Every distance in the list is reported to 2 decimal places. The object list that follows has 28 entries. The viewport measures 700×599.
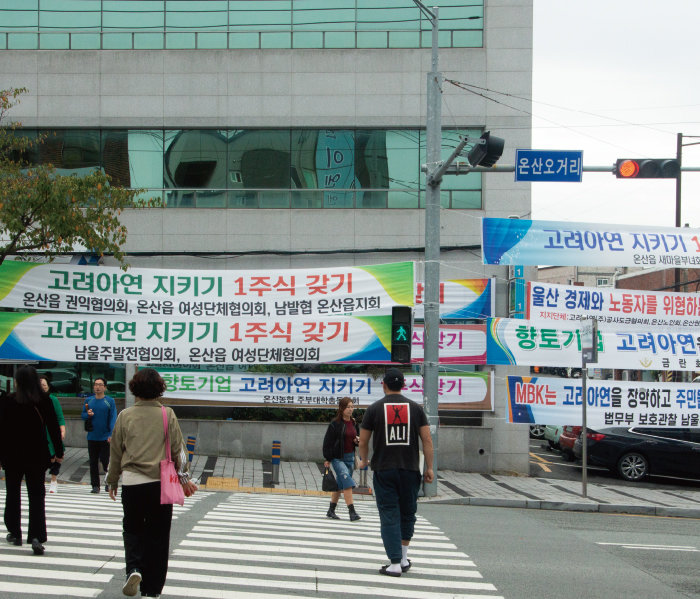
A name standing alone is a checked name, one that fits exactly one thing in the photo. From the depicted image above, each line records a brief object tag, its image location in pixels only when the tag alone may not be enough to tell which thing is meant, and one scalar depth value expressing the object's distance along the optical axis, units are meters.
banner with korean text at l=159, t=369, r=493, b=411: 19.02
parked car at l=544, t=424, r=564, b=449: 24.95
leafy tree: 16.46
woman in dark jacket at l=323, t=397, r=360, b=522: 12.00
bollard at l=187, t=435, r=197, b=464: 16.94
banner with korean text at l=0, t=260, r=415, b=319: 18.31
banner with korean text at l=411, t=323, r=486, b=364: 19.02
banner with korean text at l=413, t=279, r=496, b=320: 19.06
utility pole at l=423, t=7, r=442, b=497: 15.78
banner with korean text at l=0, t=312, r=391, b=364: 18.30
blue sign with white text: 14.66
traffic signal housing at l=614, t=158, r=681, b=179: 14.25
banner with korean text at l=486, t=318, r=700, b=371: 18.19
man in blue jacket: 14.25
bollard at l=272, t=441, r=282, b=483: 16.39
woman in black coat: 8.03
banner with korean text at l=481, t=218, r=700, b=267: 17.75
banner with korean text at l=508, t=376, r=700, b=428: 18.11
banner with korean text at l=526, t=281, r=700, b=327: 18.23
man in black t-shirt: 7.63
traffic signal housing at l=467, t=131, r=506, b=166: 13.52
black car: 19.31
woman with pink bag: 6.30
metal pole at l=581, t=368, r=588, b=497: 15.92
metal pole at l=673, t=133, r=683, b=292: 27.34
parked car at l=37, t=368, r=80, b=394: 20.80
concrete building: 20.66
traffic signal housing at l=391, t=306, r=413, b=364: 15.58
